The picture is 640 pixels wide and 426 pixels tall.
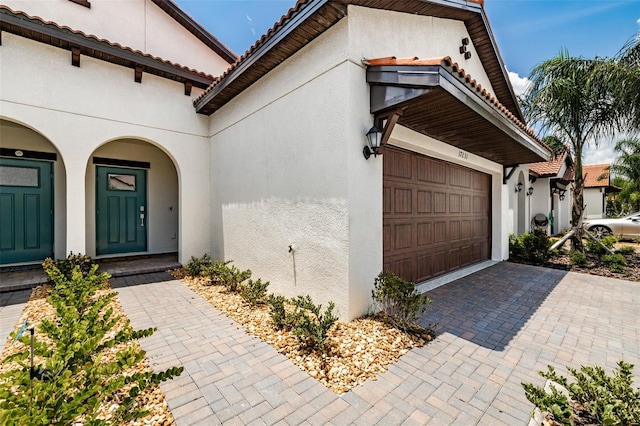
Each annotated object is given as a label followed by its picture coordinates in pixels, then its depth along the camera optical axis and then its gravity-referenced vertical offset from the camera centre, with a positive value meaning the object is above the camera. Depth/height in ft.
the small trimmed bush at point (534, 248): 29.89 -4.05
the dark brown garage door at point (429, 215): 18.12 -0.28
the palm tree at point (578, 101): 26.11 +10.88
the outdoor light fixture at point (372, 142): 14.26 +3.60
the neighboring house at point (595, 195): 77.10 +4.43
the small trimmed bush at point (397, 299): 13.47 -4.36
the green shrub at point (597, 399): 6.86 -4.99
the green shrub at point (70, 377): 5.72 -4.05
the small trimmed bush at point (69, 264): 19.89 -3.72
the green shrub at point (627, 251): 32.17 -4.66
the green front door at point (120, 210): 27.09 +0.25
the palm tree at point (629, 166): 67.36 +11.39
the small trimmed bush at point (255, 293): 16.96 -5.03
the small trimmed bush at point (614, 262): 25.51 -4.91
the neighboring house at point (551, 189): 47.62 +4.24
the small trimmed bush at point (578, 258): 27.66 -4.78
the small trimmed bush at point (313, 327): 11.60 -5.03
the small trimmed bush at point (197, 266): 23.48 -4.54
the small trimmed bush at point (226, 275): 19.55 -4.65
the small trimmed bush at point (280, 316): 13.67 -5.24
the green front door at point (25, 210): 22.62 +0.24
